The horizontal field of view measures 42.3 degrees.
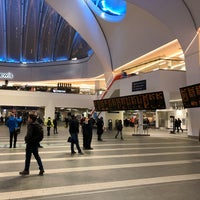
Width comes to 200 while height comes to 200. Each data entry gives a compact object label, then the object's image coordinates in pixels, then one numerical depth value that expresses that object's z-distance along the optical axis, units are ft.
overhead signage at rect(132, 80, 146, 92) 71.56
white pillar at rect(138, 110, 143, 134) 72.95
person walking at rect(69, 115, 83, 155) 34.68
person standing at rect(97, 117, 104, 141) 54.34
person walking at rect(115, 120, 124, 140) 60.45
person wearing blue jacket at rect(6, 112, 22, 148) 39.10
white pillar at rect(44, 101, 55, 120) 128.57
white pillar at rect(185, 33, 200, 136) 60.13
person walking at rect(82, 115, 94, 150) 39.91
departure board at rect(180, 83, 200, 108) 48.96
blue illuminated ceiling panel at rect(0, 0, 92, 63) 141.79
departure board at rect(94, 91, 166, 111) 59.30
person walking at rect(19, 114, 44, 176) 22.44
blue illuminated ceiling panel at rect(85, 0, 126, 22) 101.13
